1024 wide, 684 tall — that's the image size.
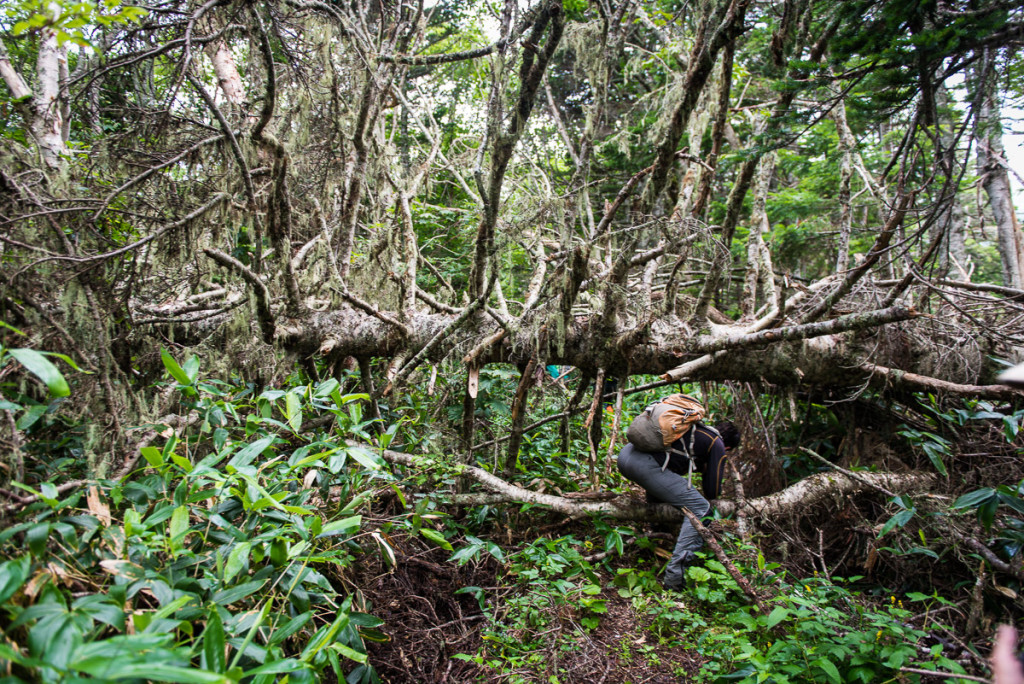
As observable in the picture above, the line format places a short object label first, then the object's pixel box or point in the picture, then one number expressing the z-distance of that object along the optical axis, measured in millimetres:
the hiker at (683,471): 3912
